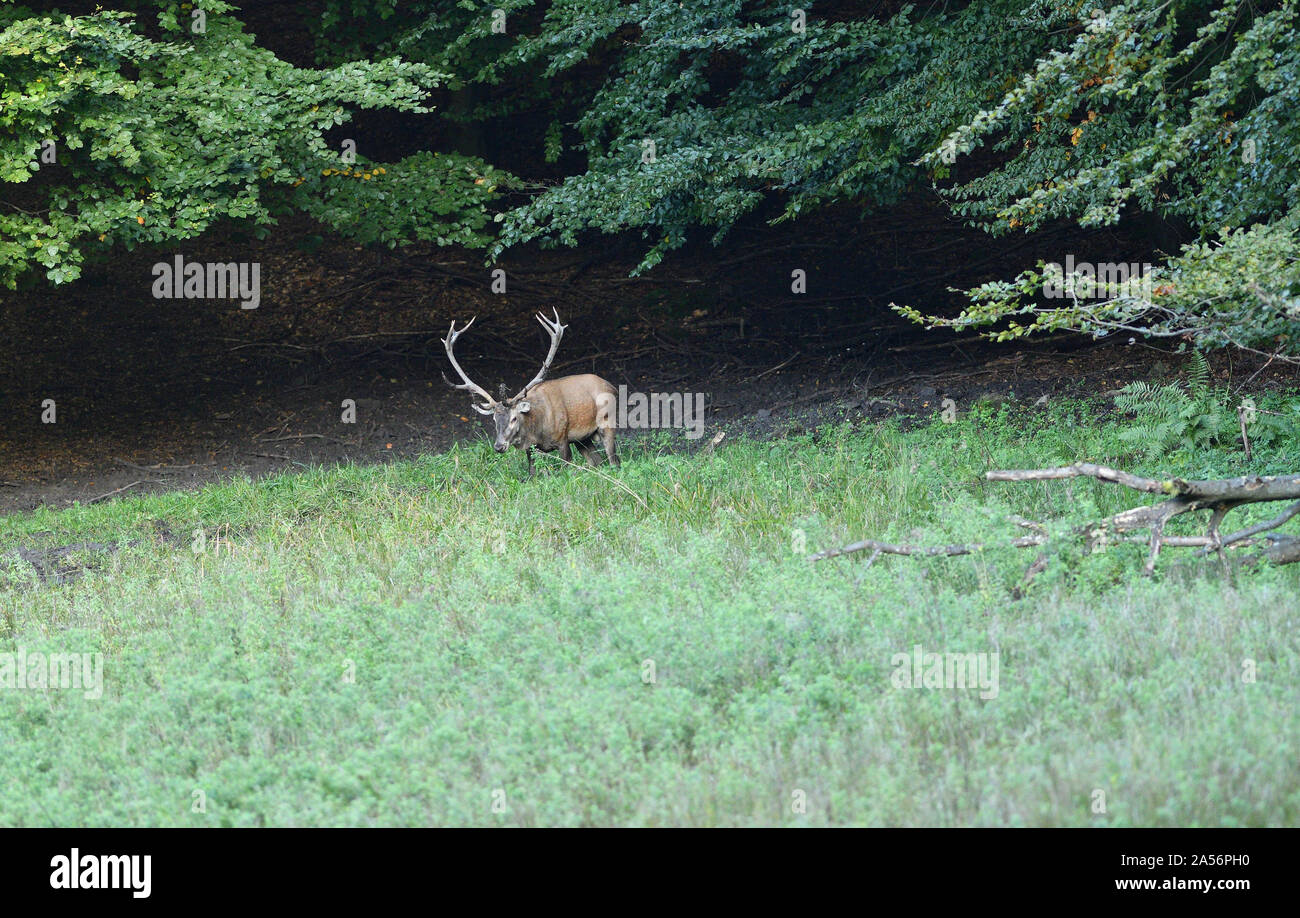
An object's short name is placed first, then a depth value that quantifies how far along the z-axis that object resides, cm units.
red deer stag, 2191
